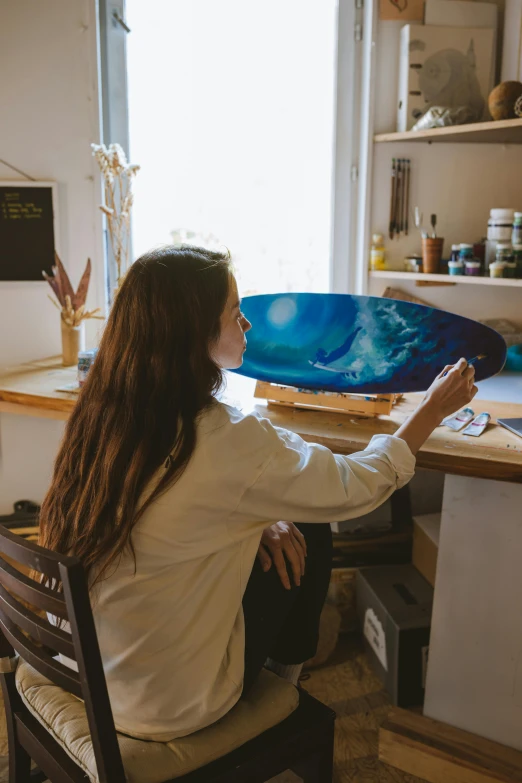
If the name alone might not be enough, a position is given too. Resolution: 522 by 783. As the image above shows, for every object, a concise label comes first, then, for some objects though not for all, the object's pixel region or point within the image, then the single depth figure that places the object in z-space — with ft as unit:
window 7.50
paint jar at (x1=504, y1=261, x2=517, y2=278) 6.51
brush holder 6.95
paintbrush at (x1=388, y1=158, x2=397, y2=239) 7.38
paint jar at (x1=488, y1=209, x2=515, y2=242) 6.63
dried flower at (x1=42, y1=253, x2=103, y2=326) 6.88
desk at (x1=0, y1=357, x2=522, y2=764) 4.65
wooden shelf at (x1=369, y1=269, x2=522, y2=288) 6.48
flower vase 7.05
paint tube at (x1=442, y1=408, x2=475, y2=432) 4.98
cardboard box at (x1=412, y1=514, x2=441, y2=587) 6.42
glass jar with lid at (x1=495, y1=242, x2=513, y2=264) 6.56
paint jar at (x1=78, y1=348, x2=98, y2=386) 5.89
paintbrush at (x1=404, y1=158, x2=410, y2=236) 7.37
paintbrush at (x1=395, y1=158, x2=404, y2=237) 7.37
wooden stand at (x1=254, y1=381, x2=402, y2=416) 5.09
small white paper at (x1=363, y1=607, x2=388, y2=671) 6.17
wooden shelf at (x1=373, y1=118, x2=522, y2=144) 6.31
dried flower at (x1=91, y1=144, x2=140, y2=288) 6.75
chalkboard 7.29
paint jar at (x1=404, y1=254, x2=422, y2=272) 7.21
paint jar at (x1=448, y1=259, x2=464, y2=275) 6.78
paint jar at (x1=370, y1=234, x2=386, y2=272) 7.44
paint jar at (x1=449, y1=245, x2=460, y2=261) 6.88
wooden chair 2.91
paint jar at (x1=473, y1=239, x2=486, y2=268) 6.97
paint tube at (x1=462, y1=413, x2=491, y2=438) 4.82
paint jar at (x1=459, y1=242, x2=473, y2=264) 6.81
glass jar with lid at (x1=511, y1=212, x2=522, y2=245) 6.50
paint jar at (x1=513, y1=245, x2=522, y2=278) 6.52
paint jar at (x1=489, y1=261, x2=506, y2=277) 6.52
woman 3.25
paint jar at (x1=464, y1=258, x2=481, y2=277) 6.69
